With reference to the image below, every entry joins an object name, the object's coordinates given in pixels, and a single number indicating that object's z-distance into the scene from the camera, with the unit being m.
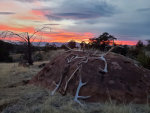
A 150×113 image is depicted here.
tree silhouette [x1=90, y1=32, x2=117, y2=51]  10.47
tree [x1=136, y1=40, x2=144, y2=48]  18.00
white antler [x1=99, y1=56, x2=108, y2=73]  3.22
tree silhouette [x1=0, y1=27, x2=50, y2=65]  9.27
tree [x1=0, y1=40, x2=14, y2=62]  15.73
